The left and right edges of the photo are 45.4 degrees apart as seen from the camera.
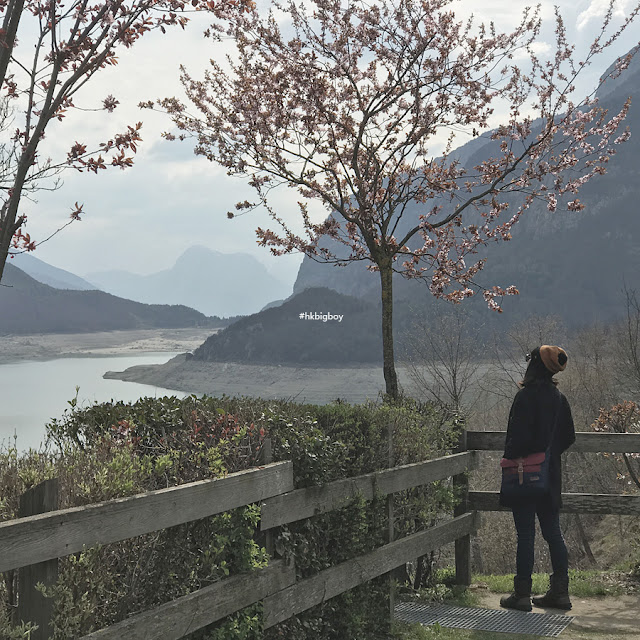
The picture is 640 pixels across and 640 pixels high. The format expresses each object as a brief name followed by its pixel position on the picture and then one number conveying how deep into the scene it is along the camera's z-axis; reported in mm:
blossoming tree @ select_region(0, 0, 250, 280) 4938
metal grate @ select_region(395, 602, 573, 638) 6047
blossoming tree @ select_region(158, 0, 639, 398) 10180
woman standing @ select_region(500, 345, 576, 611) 6273
